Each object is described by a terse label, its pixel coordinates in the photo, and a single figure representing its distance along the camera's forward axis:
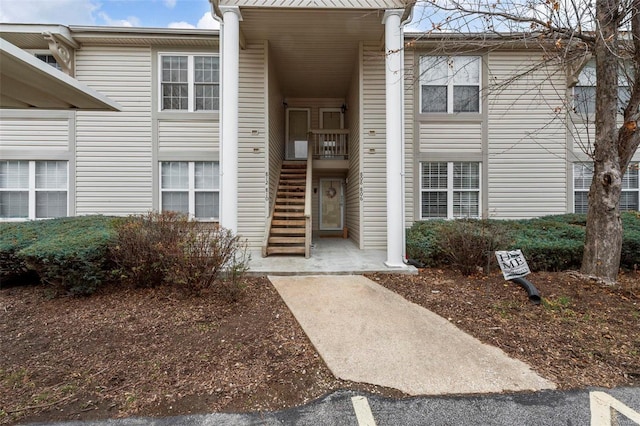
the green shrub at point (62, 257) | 3.84
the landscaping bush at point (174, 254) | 3.96
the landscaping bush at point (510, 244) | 5.07
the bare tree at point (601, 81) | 4.30
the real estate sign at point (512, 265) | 4.57
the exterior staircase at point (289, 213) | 6.91
